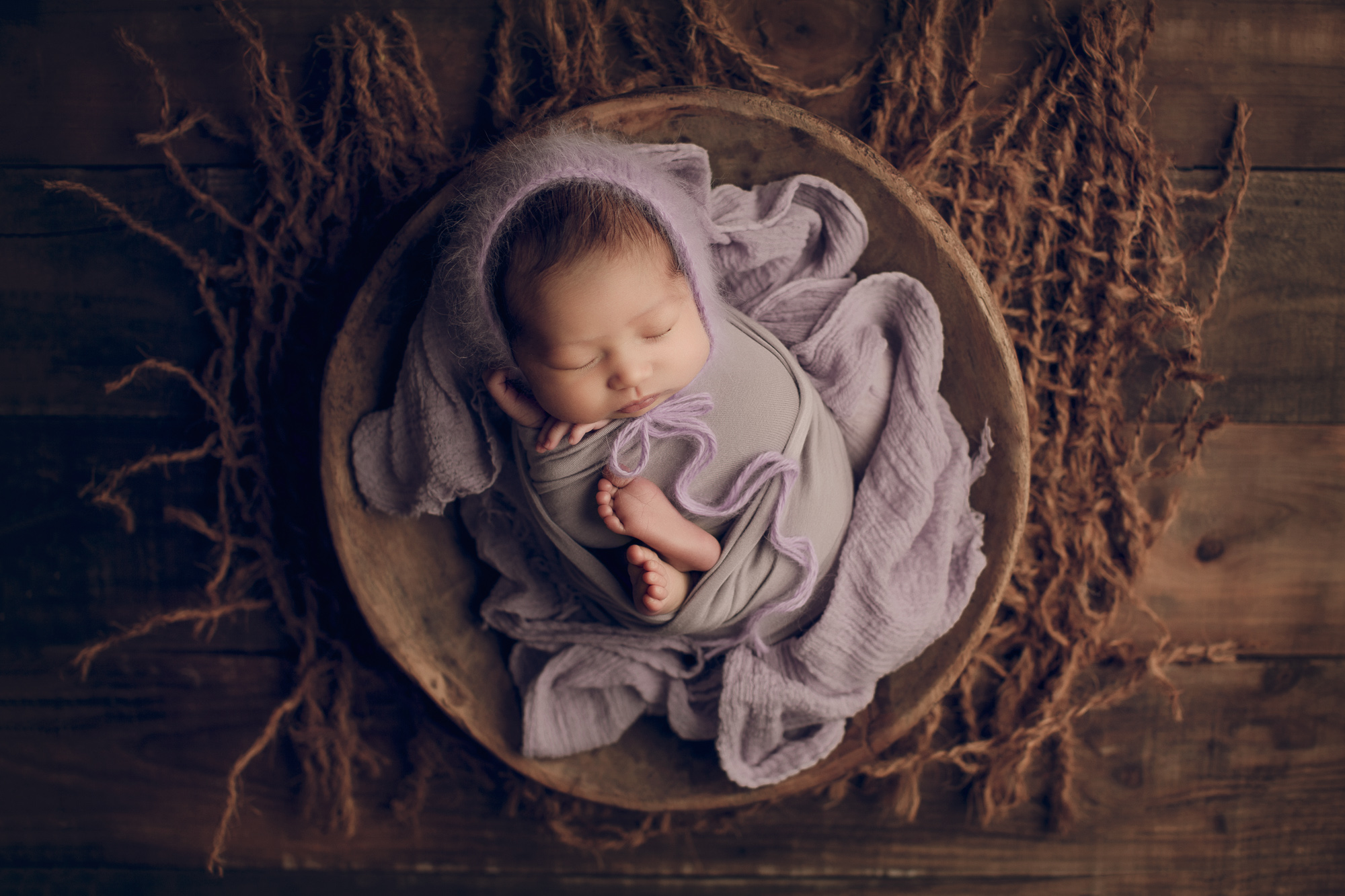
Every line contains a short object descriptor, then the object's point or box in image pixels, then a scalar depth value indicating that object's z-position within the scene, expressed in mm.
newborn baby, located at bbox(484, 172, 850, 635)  585
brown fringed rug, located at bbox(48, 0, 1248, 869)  869
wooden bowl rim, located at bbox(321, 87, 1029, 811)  765
